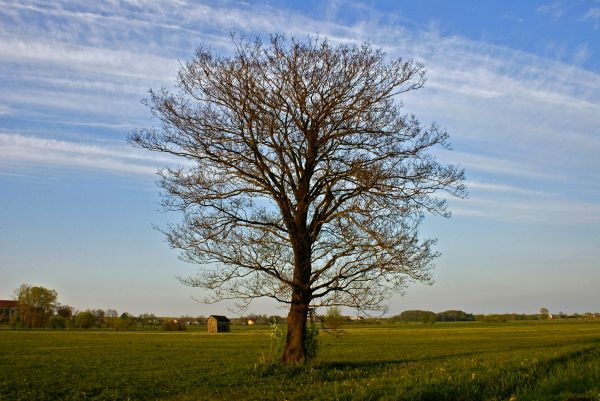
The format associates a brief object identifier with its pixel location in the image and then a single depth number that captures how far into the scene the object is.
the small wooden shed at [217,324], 131.88
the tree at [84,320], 140.25
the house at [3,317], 172.07
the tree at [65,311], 161.64
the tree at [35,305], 141.12
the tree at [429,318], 160.00
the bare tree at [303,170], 18.67
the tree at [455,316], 192.75
